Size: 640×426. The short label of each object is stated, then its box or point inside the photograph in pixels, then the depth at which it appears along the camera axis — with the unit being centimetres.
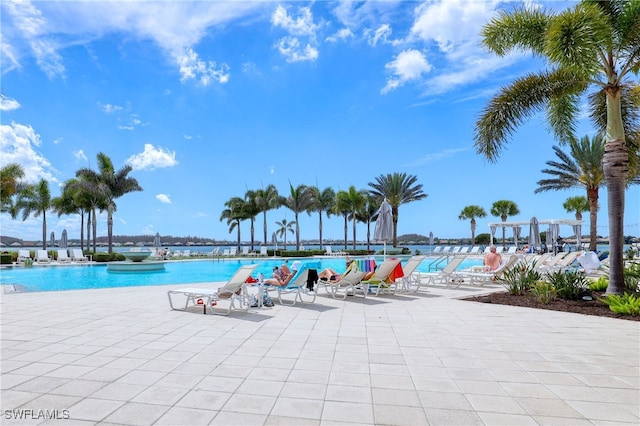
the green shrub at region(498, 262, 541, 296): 898
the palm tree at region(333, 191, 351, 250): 3472
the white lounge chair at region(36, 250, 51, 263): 2428
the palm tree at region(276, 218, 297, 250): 5222
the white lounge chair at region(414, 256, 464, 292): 1140
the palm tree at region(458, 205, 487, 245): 4891
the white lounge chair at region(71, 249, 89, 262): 2548
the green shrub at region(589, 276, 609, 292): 891
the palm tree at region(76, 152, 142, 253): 2723
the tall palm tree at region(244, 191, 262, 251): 3862
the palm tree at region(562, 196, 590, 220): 3556
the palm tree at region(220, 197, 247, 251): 3962
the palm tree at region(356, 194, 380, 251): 3722
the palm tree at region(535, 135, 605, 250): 2270
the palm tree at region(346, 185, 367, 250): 3469
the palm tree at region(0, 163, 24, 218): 2158
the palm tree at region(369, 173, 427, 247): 3228
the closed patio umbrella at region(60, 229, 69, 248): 2900
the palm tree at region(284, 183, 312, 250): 3512
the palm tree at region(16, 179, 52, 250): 3206
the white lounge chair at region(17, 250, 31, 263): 2558
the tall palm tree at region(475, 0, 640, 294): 686
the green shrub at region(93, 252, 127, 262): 2581
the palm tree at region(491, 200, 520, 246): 4459
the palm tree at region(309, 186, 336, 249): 3694
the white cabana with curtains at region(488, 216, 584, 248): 2319
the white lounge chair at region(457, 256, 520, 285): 1148
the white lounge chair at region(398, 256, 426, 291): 1006
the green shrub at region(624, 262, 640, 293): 774
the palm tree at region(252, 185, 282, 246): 3734
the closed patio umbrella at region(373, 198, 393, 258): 1152
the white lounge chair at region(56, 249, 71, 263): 2481
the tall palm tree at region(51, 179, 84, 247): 3234
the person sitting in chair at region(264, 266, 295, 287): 818
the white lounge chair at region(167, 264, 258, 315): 698
